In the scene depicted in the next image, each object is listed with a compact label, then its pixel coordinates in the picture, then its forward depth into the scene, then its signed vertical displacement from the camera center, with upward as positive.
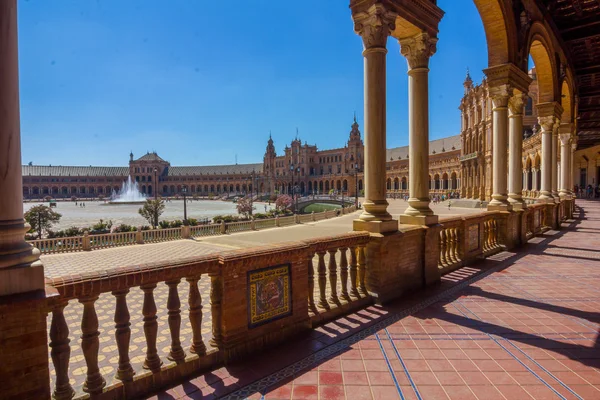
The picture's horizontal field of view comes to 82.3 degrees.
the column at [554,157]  14.02 +1.21
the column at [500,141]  9.47 +1.30
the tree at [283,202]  52.06 -1.62
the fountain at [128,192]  97.88 +0.89
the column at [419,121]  6.18 +1.23
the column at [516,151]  10.26 +1.09
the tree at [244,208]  39.69 -1.82
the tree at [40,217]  23.77 -1.41
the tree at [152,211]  28.41 -1.43
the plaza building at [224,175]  101.62 +6.25
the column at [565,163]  17.59 +1.21
